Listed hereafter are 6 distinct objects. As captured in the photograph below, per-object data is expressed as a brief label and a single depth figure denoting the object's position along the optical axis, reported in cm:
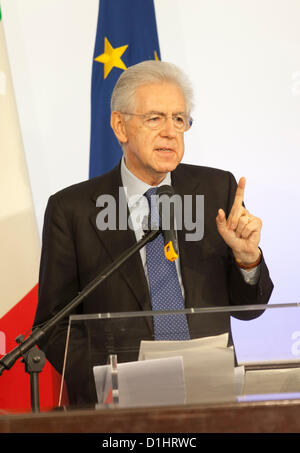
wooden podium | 282
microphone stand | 388
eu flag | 490
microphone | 397
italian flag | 470
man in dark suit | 435
